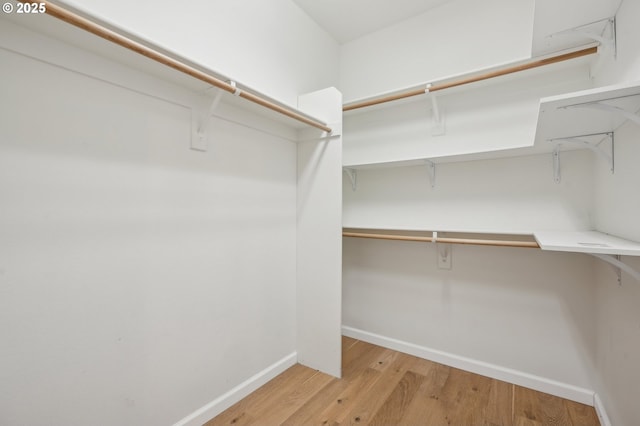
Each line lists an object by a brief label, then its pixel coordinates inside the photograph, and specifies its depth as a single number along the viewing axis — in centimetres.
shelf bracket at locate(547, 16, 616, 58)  118
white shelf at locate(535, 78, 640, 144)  82
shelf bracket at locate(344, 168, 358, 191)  240
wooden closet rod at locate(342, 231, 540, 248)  154
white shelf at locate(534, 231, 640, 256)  85
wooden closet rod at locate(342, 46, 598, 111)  143
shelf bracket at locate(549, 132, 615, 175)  130
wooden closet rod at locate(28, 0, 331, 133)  81
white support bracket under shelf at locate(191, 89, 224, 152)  143
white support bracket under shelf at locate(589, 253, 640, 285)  96
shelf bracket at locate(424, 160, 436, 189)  203
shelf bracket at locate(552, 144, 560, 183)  165
